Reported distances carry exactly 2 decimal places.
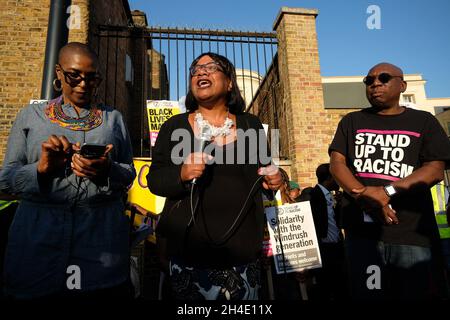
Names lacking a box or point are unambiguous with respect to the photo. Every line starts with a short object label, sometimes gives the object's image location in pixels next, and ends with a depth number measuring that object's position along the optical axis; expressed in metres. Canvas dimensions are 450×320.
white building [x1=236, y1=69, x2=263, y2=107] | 26.89
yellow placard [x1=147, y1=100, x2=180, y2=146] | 5.80
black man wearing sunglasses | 1.91
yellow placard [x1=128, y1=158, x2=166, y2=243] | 4.81
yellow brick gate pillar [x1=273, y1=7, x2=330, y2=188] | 6.62
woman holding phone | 1.43
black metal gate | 7.21
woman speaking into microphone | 1.45
